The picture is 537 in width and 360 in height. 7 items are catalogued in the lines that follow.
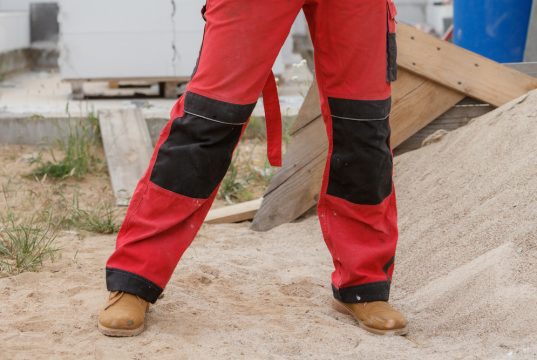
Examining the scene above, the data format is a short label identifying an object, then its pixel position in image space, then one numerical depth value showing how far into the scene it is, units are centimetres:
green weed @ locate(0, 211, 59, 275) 489
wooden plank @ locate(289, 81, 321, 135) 600
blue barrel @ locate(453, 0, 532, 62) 743
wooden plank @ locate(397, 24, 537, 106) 598
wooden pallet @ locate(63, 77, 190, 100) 1036
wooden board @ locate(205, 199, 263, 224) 650
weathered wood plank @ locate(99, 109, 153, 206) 741
